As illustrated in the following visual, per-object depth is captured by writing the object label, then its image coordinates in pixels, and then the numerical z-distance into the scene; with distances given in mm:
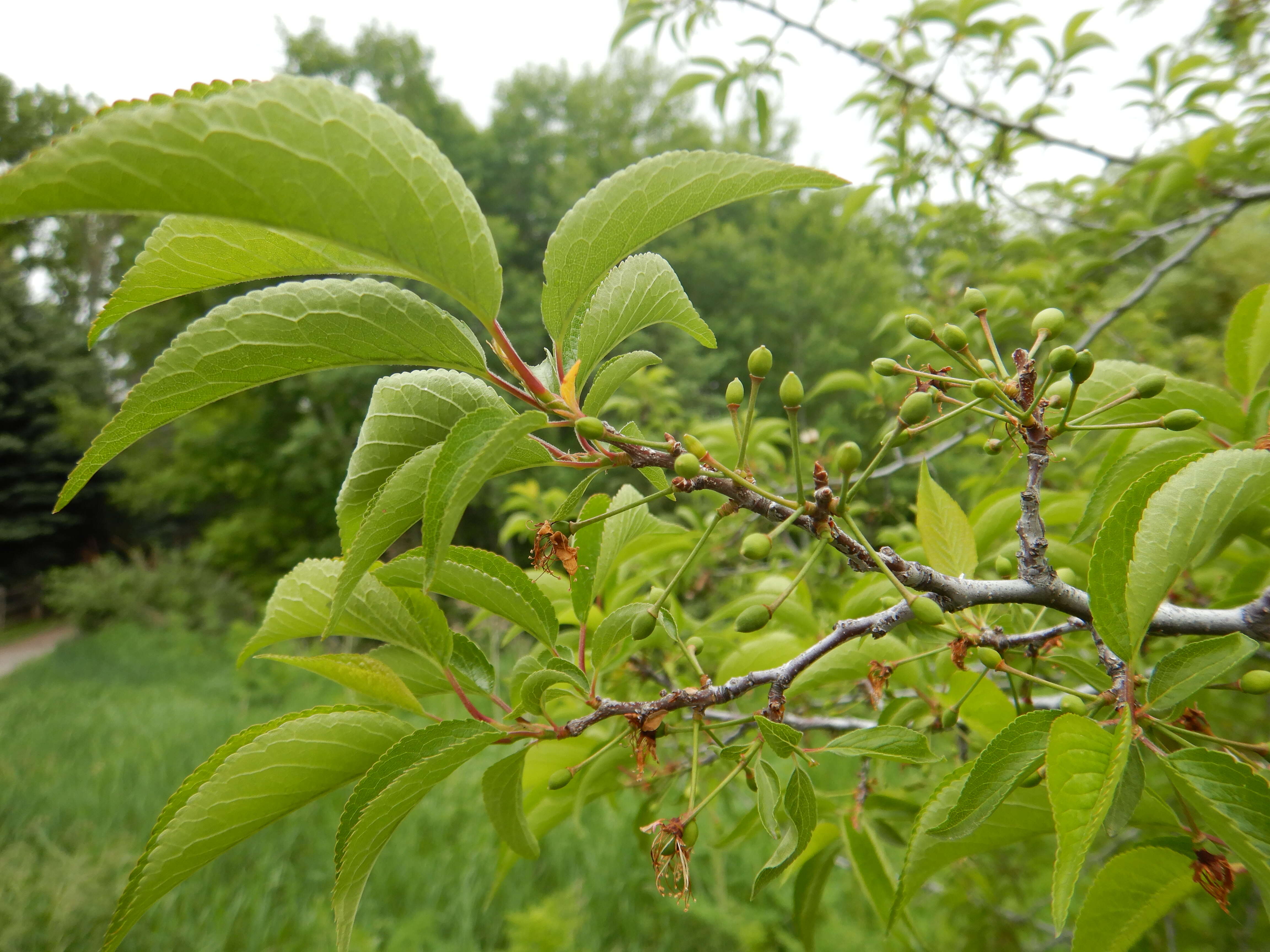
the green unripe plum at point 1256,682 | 248
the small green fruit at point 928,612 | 229
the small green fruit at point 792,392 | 236
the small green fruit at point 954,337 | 251
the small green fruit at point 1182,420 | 245
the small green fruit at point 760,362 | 256
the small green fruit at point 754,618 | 240
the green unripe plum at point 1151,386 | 250
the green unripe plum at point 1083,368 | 235
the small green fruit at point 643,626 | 254
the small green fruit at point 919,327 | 260
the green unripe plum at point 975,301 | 279
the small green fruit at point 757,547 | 222
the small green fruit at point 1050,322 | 275
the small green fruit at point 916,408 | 230
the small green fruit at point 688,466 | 226
